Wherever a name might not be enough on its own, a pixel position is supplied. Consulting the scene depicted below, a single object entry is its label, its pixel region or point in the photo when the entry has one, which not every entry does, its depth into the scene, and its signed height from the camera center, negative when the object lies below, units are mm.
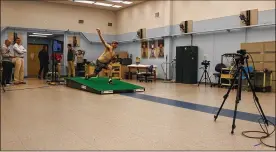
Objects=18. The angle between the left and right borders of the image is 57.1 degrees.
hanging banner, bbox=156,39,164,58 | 12266 +839
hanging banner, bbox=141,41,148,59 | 13395 +913
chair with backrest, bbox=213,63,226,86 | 8862 -87
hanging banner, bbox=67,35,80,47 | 14023 +1435
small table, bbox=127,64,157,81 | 11620 -34
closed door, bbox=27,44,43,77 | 15854 +424
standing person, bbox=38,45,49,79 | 12250 +279
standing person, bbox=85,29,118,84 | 7512 +212
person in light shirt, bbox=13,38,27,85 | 8875 +150
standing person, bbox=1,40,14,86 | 7922 +84
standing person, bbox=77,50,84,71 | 13395 +349
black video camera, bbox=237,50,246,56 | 3100 +179
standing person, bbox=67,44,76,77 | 10688 +234
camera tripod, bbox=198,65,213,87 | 9449 -328
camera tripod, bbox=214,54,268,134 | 3080 -29
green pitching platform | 6605 -556
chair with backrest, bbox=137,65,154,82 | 11164 -389
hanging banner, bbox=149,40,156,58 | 12841 +892
